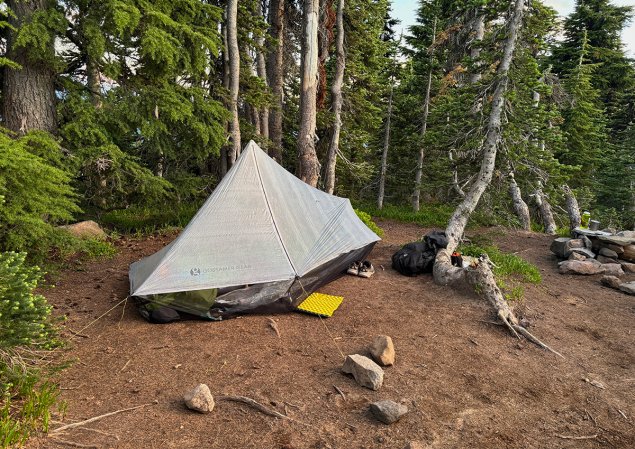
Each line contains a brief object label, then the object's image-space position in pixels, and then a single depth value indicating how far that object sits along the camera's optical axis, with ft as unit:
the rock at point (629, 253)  29.55
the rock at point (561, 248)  31.30
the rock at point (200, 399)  10.89
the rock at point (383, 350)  14.05
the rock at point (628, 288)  23.65
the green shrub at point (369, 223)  36.02
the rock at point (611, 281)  24.63
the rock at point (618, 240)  29.58
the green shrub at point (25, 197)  15.81
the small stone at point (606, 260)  29.59
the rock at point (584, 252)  30.17
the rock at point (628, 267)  28.37
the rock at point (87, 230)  26.89
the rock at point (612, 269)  27.09
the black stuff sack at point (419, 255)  24.43
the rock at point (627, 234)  31.06
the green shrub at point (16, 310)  9.73
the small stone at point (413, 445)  9.61
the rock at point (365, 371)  12.59
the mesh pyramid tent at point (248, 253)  16.67
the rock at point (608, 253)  29.91
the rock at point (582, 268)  27.50
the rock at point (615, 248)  29.73
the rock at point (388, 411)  10.90
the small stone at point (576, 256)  29.57
